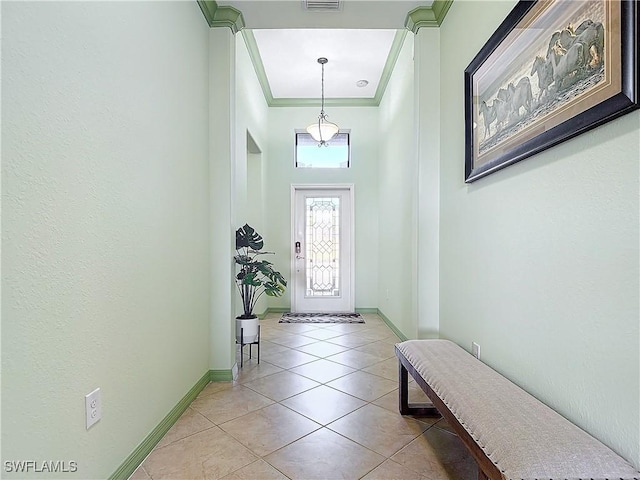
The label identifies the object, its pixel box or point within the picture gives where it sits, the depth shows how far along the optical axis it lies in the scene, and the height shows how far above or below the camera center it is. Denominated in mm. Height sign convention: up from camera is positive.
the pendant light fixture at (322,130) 4570 +1390
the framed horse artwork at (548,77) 1040 +597
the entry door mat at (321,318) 4949 -1107
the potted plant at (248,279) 3146 -347
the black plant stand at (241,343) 3145 -906
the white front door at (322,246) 5609 -99
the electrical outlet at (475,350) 2027 -620
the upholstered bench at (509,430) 986 -604
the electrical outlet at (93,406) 1312 -617
